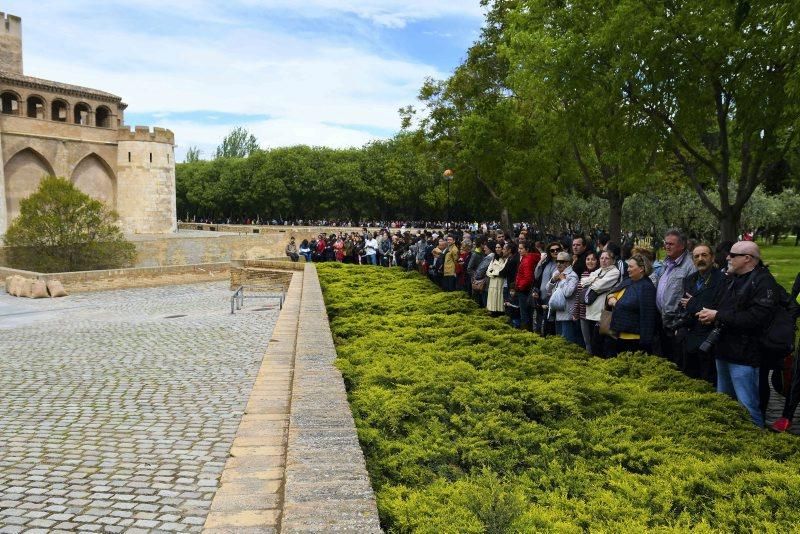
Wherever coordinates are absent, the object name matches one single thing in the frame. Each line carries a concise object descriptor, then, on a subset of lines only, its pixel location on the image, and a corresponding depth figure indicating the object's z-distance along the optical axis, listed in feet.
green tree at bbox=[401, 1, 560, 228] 82.28
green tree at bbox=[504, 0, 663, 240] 44.65
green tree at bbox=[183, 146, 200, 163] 332.80
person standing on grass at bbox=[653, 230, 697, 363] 21.53
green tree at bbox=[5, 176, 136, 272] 97.45
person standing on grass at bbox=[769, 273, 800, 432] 16.69
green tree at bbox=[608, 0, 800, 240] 37.40
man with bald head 16.46
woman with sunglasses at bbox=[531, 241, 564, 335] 29.50
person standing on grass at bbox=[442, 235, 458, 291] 46.60
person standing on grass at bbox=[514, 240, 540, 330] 31.99
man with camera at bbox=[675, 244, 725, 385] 19.11
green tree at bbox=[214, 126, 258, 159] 305.53
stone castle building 152.25
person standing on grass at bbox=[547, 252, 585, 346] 26.11
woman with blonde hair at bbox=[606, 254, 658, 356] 21.54
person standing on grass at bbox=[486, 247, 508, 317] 35.63
